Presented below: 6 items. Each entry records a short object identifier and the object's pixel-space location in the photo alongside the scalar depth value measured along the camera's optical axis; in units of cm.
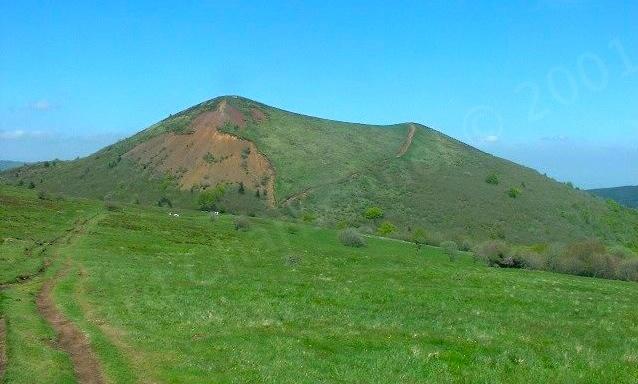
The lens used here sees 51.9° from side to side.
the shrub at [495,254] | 6900
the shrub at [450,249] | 7166
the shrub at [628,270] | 6303
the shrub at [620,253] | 6938
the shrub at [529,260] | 6831
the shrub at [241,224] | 7306
